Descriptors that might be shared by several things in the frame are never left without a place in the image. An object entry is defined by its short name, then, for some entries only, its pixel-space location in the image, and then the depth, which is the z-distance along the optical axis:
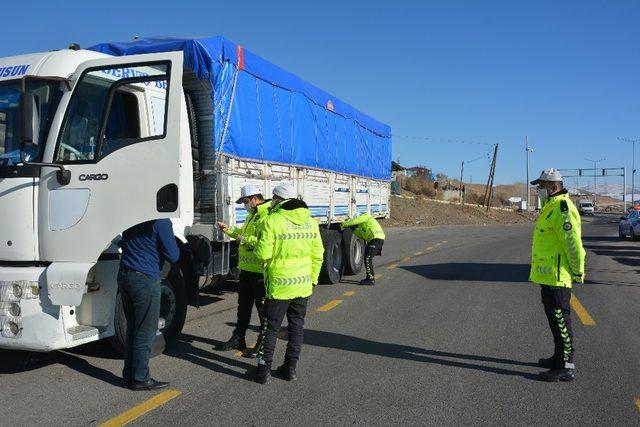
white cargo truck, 4.84
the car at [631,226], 26.36
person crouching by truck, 11.25
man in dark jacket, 4.88
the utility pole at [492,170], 60.91
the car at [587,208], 81.03
